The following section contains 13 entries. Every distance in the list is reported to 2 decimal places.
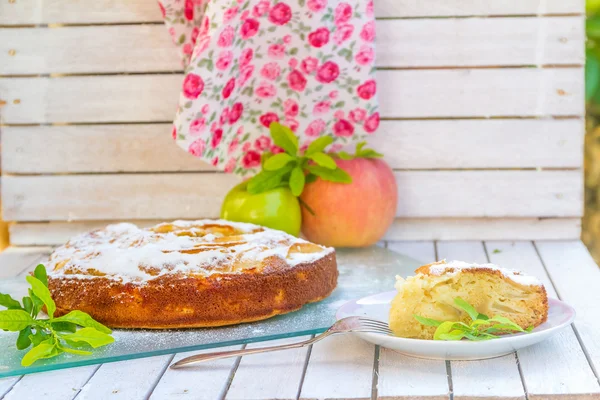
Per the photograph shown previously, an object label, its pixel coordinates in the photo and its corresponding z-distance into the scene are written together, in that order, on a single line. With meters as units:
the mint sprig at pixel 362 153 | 1.47
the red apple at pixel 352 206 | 1.45
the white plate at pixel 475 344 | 1.09
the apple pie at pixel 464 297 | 1.12
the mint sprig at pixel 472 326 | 1.09
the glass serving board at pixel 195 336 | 1.13
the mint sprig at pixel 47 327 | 1.13
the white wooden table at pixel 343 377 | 1.07
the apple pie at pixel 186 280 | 1.18
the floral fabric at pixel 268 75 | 1.40
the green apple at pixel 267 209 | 1.41
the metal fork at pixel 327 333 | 1.10
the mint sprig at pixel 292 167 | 1.43
